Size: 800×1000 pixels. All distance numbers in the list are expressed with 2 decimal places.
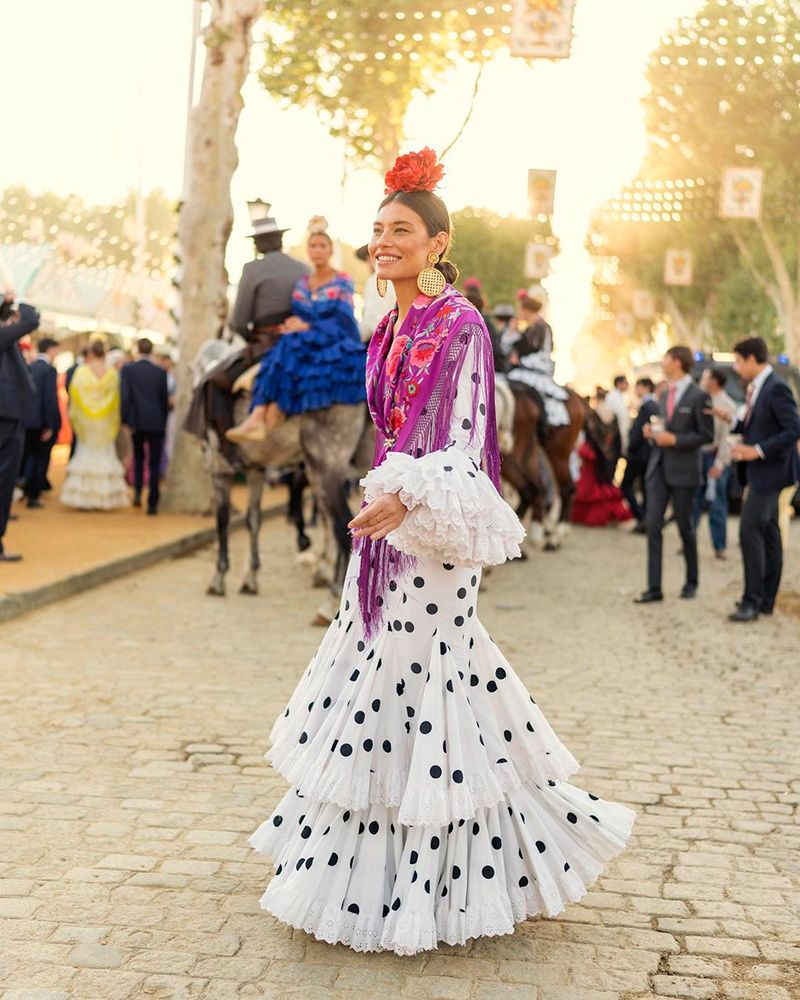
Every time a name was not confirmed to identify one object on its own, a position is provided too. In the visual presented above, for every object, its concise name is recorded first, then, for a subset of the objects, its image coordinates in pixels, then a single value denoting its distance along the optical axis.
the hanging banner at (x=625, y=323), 66.81
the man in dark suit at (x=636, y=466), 18.69
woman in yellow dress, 17.34
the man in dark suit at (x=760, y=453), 10.52
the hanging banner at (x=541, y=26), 17.80
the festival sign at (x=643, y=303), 55.59
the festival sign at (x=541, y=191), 26.62
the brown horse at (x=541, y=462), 14.59
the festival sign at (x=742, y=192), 30.00
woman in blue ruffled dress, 9.58
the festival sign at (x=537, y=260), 35.25
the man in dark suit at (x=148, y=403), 16.94
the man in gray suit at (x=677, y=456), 11.49
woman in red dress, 19.77
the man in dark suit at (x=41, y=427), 16.75
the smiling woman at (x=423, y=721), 3.72
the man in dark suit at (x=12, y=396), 11.27
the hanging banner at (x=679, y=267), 43.66
